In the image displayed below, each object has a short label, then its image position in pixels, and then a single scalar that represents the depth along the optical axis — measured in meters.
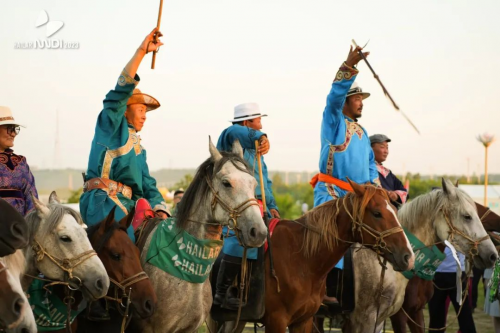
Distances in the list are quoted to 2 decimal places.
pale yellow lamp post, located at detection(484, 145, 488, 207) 33.34
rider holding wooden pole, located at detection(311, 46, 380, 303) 8.45
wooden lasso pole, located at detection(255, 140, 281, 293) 7.24
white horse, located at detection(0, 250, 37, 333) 4.36
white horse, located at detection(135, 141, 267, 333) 6.20
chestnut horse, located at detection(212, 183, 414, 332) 7.27
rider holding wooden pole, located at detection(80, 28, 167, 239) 6.62
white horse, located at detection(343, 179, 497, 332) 8.27
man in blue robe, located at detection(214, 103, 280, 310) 7.20
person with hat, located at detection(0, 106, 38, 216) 6.62
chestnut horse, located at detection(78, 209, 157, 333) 5.96
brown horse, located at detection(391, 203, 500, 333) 9.06
